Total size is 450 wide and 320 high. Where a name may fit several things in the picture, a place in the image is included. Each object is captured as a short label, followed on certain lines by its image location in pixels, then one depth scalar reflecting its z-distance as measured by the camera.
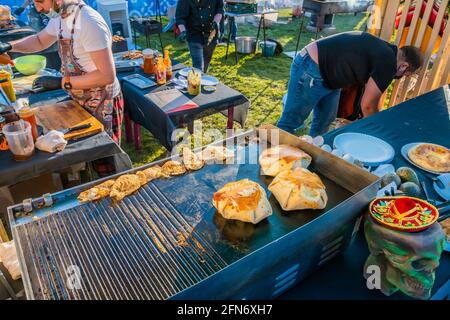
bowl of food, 3.51
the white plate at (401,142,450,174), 2.33
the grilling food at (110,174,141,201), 1.52
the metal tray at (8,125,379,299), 1.13
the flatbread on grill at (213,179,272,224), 1.39
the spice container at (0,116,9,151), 2.19
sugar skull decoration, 1.24
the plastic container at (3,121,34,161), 2.10
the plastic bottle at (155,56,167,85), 3.71
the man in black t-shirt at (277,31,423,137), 2.86
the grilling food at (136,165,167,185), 1.63
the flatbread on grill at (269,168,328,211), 1.46
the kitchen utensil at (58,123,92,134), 2.43
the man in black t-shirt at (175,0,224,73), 5.11
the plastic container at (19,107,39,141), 2.16
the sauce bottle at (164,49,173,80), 3.82
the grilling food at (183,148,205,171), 1.75
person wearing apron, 2.46
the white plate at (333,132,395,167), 2.25
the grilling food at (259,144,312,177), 1.67
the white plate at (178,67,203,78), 4.00
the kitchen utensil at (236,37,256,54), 7.81
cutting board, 2.48
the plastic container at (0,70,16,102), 2.80
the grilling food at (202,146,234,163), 1.82
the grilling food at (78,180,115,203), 1.50
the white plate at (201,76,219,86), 3.83
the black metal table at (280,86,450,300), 1.43
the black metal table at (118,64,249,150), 3.29
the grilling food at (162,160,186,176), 1.70
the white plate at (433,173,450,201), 1.96
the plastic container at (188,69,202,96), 3.50
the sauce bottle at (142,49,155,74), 3.97
